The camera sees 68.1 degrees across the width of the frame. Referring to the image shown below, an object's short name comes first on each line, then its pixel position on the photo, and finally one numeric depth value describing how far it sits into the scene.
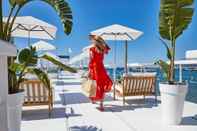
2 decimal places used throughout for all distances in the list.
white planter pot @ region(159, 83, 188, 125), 2.62
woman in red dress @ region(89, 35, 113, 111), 3.56
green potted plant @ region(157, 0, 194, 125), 2.64
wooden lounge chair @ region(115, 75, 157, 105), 3.75
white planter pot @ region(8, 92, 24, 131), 1.80
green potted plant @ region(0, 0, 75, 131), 1.84
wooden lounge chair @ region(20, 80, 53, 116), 3.09
